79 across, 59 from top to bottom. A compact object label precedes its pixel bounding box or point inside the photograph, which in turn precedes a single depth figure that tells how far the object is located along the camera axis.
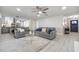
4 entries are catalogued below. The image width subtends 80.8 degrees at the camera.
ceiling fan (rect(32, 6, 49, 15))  2.82
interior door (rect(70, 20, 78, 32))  7.25
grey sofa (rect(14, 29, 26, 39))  2.51
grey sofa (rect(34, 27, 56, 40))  3.38
